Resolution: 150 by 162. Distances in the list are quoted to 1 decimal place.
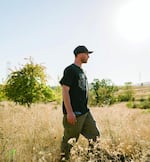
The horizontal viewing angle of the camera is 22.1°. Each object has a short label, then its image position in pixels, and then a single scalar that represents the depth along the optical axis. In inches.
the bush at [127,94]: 2557.1
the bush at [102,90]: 1331.0
